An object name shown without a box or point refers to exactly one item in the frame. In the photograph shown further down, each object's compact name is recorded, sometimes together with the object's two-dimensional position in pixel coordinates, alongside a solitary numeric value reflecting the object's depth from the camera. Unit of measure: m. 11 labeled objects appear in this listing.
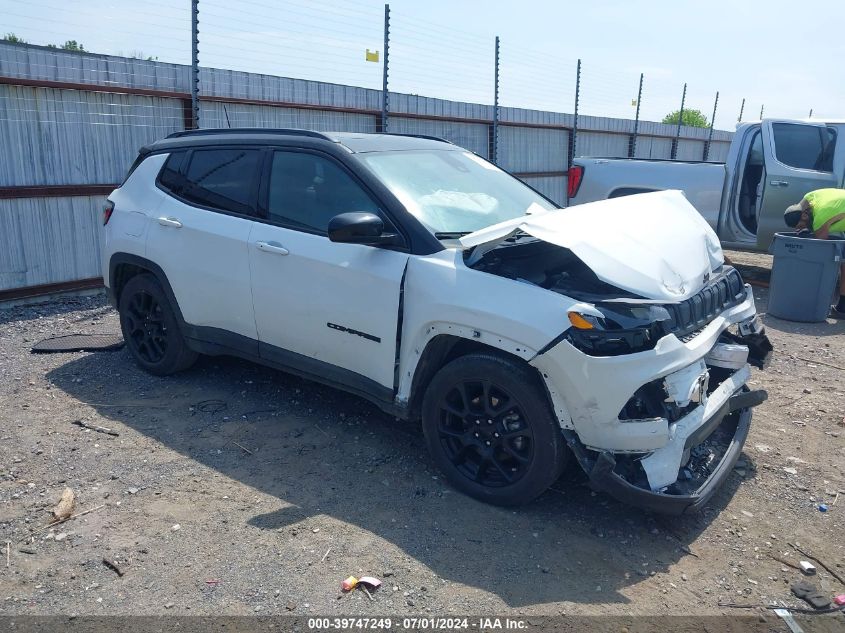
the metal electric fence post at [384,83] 9.86
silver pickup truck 9.64
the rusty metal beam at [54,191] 7.39
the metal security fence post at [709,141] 22.33
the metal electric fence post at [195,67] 8.07
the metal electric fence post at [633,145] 17.96
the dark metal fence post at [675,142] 20.34
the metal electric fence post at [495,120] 12.35
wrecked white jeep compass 3.46
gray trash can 7.86
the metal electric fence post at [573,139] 15.47
